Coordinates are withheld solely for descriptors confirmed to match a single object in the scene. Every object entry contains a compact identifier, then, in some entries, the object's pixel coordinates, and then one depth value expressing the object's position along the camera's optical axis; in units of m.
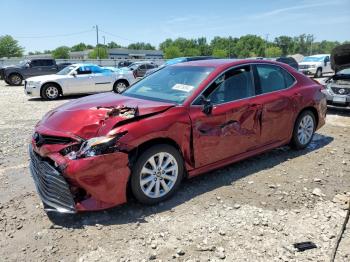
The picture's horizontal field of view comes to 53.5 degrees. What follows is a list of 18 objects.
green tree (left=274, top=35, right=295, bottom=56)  146.38
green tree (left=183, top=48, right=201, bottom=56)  115.59
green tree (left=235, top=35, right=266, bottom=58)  130.04
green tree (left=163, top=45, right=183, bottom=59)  101.44
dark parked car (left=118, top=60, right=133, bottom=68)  38.17
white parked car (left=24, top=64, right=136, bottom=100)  14.07
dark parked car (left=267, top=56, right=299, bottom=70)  23.65
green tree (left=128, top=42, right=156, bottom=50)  155.84
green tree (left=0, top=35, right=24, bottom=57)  95.00
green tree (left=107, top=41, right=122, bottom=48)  149.14
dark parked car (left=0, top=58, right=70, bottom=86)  22.34
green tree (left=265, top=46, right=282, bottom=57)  123.96
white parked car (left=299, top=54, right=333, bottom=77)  24.12
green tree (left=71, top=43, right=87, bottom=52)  152.20
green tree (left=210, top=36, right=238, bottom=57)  132.01
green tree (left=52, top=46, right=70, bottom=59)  101.50
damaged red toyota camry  3.54
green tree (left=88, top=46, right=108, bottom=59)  92.32
